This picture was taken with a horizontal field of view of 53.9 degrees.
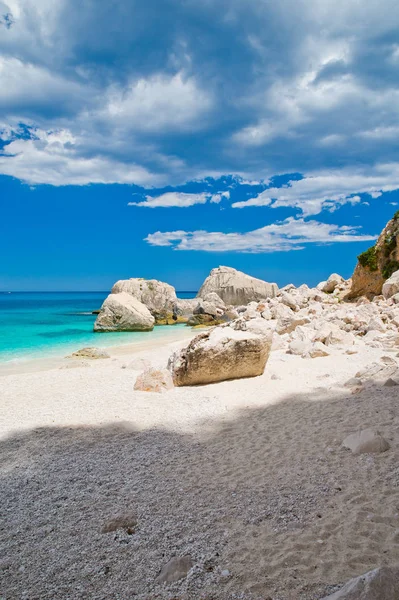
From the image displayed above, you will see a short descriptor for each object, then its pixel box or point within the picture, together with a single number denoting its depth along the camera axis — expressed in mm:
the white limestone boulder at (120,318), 26609
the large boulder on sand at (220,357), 9086
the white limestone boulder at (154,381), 8789
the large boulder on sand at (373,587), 2217
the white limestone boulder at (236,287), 40062
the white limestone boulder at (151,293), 33406
